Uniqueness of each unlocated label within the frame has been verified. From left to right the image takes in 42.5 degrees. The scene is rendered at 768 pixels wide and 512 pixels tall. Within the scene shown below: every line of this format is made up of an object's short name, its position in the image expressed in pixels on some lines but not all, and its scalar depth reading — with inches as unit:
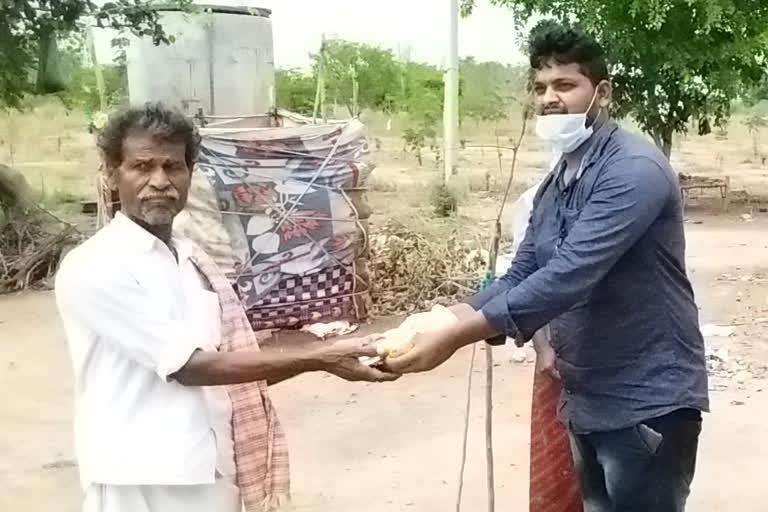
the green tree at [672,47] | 361.1
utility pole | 462.4
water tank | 332.2
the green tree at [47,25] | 249.0
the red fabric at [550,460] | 107.0
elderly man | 65.2
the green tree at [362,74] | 589.6
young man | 71.7
